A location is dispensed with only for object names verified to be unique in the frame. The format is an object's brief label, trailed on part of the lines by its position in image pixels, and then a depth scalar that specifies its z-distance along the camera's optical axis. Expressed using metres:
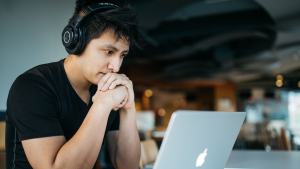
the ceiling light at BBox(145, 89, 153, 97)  15.13
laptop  0.67
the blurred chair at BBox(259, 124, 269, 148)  7.01
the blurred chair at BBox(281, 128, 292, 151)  3.25
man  0.84
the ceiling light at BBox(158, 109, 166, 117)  17.67
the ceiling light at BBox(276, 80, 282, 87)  13.11
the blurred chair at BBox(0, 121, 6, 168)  1.53
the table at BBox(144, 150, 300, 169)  1.33
